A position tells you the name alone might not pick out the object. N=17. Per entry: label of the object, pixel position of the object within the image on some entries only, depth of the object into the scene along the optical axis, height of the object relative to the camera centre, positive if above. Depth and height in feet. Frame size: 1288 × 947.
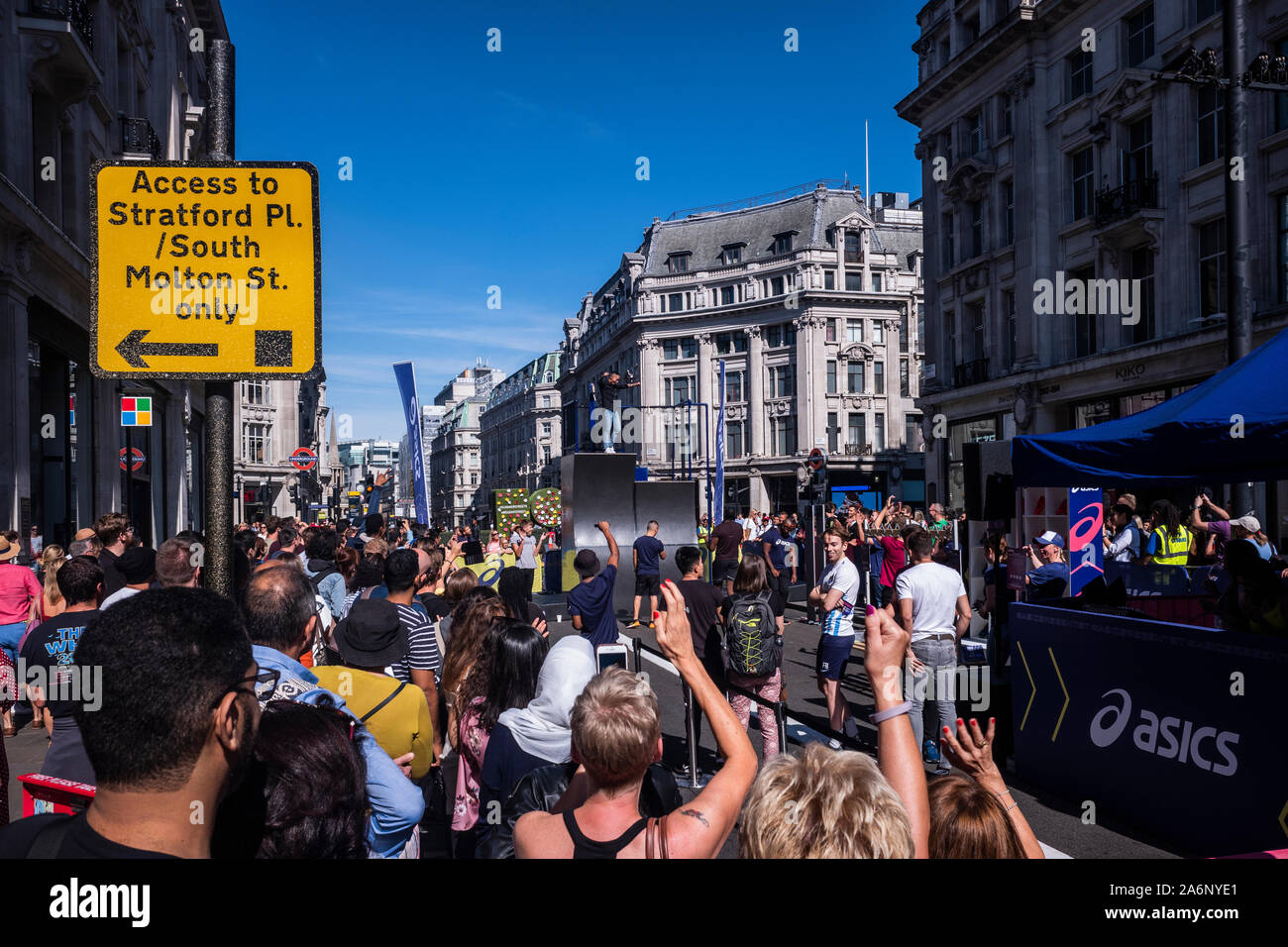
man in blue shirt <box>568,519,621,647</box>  26.16 -3.52
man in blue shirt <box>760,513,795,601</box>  56.85 -4.43
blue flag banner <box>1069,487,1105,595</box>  38.04 -2.51
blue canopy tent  19.26 +0.92
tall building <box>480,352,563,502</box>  345.31 +24.90
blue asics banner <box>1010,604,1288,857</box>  17.37 -5.71
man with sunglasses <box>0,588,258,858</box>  5.72 -1.64
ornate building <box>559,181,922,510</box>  205.26 +36.04
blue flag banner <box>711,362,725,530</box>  106.73 +2.58
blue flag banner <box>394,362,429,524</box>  46.68 +4.35
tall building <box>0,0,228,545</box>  46.24 +14.73
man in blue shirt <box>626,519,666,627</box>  51.19 -4.67
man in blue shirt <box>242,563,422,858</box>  9.04 -2.17
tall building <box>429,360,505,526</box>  487.20 +20.58
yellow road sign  9.68 +2.52
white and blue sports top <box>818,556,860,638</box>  26.37 -3.46
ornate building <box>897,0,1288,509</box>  73.67 +26.42
